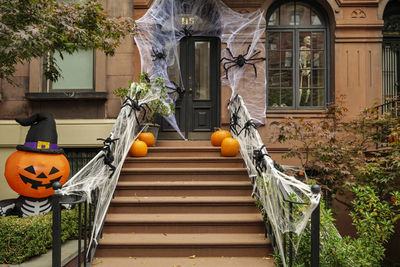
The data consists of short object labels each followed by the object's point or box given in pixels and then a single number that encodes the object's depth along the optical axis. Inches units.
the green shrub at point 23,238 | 174.4
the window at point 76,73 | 331.0
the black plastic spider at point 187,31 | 336.2
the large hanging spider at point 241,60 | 328.5
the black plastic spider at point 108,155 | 197.8
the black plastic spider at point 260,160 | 197.0
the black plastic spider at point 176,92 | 336.5
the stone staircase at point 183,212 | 187.6
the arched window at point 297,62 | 342.6
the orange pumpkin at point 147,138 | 284.2
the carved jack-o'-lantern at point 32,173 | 210.7
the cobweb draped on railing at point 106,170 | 166.7
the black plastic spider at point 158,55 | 323.9
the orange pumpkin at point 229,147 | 265.7
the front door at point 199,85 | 351.6
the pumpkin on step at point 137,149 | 266.9
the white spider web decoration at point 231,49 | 323.6
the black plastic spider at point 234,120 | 287.1
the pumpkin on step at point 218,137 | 286.2
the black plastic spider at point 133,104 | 256.6
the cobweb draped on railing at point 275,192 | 152.3
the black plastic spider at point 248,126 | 243.4
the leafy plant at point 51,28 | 181.9
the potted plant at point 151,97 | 281.2
